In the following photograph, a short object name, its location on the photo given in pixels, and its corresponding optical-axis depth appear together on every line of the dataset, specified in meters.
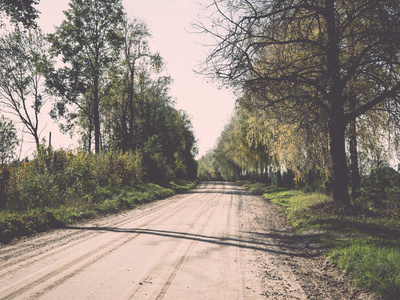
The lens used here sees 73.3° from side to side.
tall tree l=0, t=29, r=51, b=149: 30.67
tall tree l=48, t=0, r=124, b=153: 24.47
